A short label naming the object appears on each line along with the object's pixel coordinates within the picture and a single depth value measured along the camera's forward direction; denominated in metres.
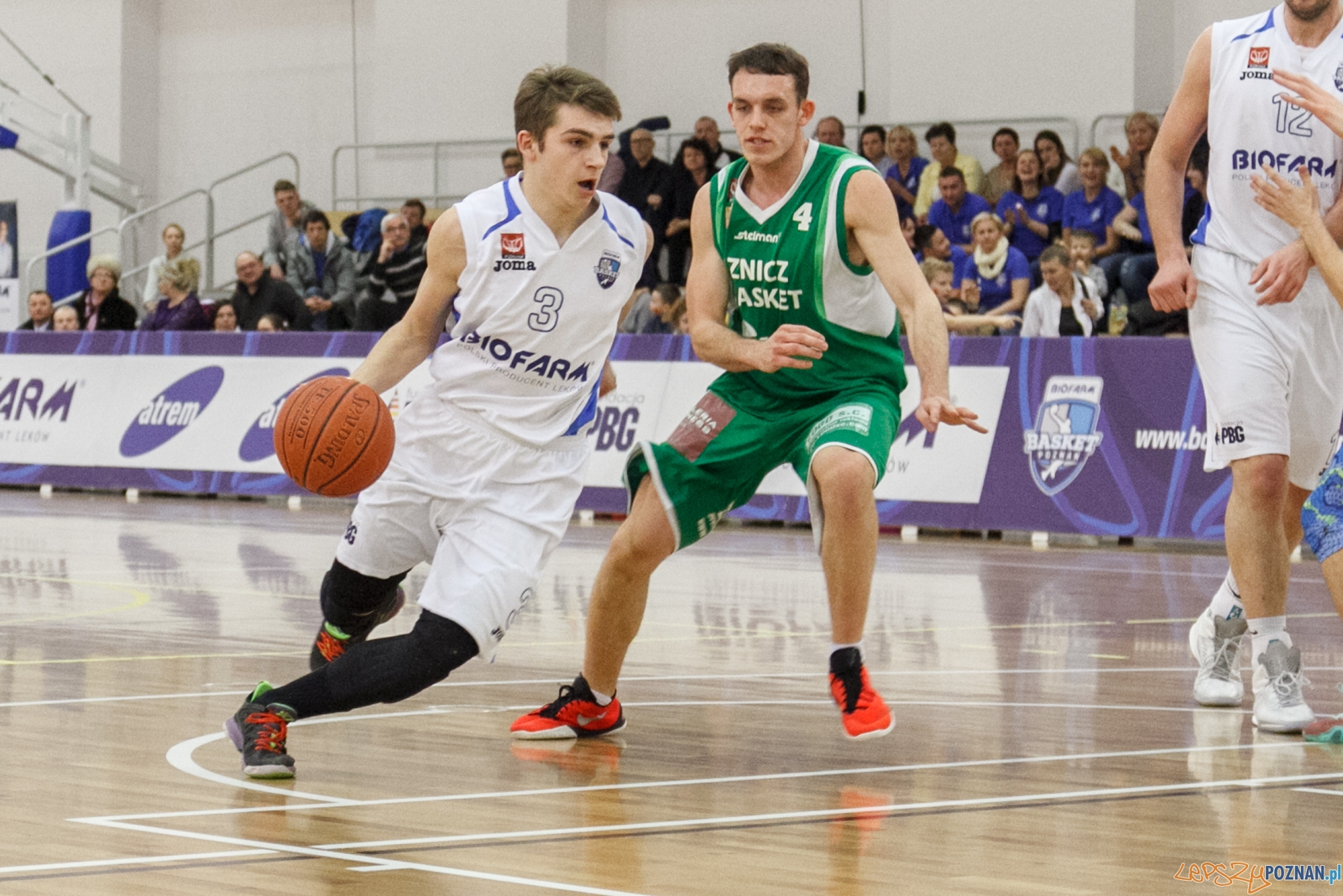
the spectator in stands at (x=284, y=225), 20.80
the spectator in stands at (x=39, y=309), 20.56
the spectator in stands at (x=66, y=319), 19.66
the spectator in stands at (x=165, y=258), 20.95
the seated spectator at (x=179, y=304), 18.91
